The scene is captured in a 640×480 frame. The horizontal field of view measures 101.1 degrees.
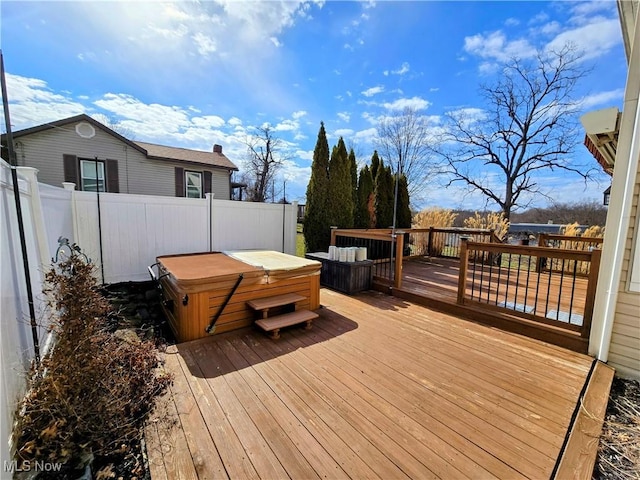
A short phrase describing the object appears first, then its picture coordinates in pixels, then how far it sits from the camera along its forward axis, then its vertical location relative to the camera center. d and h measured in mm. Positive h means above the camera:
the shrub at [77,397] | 1446 -1161
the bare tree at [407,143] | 13992 +3917
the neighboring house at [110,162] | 8469 +1637
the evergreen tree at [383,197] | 8609 +547
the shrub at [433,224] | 8773 -324
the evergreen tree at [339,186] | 6836 +691
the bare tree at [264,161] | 17669 +3435
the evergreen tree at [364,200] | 8258 +424
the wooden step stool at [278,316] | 3174 -1361
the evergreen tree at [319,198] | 6715 +362
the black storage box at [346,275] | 4953 -1202
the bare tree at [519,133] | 12781 +4552
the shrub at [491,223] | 8883 -233
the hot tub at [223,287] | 3076 -1004
